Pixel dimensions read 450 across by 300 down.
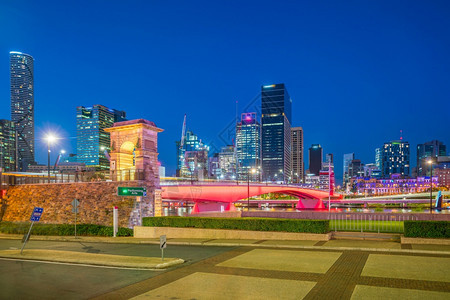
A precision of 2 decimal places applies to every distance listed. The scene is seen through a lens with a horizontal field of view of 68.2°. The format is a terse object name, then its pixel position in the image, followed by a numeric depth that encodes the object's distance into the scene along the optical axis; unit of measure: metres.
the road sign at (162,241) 14.62
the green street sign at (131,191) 27.03
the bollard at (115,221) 26.36
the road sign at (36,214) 18.87
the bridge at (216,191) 43.09
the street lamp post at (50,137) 33.16
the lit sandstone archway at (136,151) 28.34
